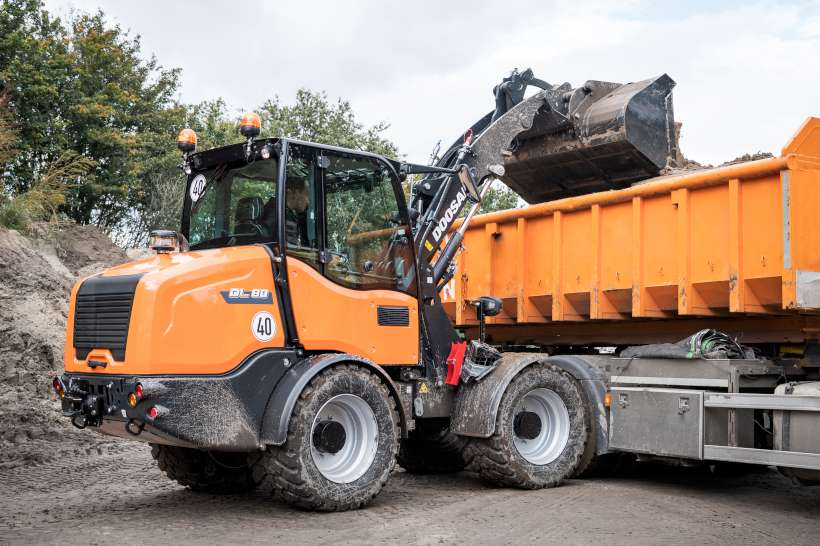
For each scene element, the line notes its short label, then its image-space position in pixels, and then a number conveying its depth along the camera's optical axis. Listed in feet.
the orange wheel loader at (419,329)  19.79
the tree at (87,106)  72.23
